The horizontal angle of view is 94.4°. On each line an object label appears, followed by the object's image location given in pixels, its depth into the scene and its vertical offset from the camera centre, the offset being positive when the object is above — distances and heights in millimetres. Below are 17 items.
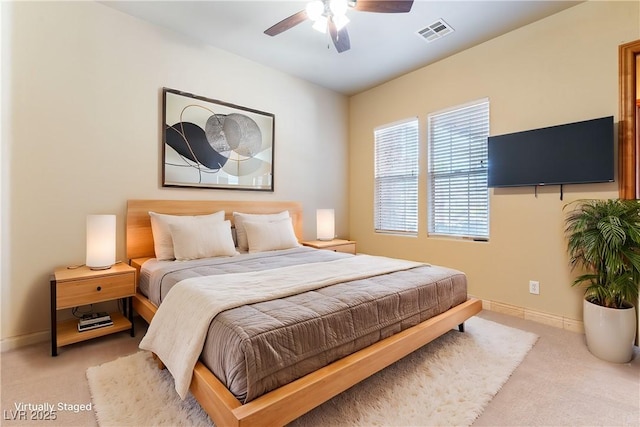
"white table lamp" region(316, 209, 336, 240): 4047 -142
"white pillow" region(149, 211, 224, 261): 2709 -190
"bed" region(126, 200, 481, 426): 1213 -768
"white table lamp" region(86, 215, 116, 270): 2350 -222
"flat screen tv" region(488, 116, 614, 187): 2391 +528
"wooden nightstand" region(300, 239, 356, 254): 3754 -403
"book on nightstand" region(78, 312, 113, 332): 2291 -855
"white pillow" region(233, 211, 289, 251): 3277 -84
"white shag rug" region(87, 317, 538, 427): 1507 -1032
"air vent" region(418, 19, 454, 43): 2881 +1846
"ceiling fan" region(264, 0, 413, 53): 1980 +1410
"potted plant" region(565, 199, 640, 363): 2072 -440
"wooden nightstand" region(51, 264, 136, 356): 2105 -597
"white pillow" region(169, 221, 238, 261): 2658 -241
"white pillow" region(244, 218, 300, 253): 3160 -245
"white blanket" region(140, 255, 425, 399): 1439 -459
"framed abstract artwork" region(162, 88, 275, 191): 3031 +781
